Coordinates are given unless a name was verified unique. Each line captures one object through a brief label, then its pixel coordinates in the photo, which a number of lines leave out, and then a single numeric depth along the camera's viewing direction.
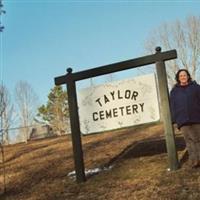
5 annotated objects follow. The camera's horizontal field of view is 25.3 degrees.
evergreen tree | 38.22
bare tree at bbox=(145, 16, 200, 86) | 27.27
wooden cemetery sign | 7.10
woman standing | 6.90
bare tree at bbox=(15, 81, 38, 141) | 41.37
